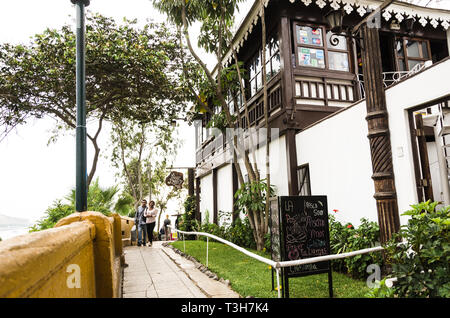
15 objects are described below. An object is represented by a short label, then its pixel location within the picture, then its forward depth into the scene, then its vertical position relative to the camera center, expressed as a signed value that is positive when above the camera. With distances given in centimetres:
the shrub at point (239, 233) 947 -83
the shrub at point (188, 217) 1689 -37
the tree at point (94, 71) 877 +415
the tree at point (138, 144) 1988 +448
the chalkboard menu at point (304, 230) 423 -35
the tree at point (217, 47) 825 +471
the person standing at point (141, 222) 1155 -36
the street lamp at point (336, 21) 545 +316
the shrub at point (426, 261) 279 -57
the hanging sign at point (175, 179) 1656 +167
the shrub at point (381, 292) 294 -86
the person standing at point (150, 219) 1140 -28
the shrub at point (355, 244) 497 -69
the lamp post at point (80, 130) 443 +119
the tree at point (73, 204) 877 +36
